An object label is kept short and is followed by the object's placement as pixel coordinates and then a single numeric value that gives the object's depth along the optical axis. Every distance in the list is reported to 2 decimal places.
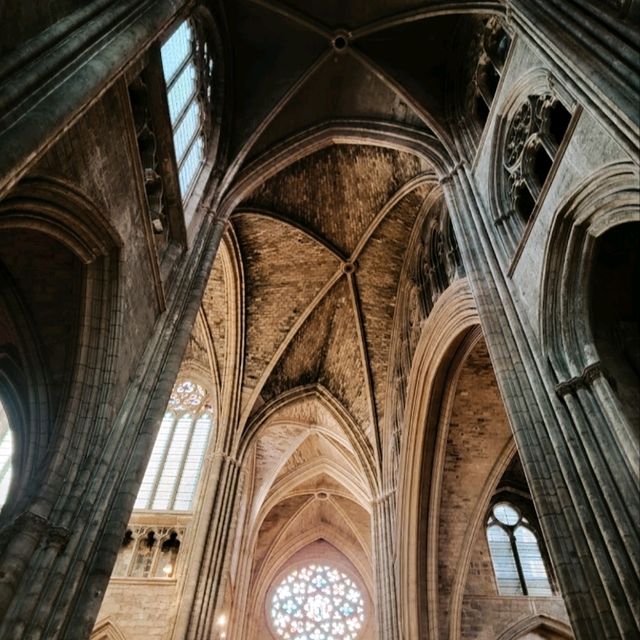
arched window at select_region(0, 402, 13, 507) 10.94
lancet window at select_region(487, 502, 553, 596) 11.03
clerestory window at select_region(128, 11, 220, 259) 6.08
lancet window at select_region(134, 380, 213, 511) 12.77
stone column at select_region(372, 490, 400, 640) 10.15
